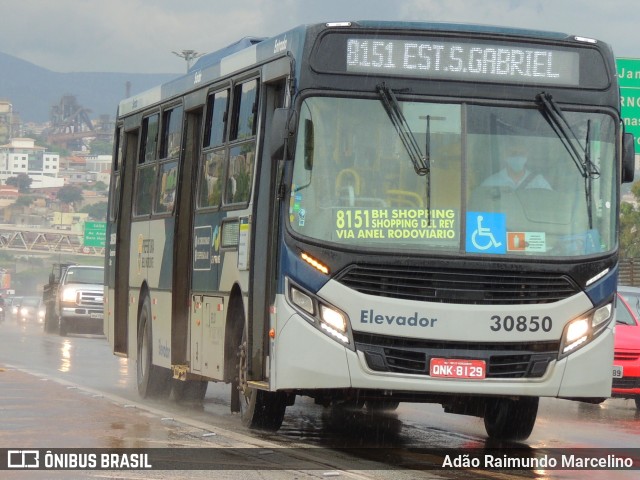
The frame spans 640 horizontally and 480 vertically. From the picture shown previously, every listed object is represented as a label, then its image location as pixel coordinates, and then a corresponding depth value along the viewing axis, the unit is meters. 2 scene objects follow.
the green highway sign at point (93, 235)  94.94
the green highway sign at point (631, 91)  32.88
